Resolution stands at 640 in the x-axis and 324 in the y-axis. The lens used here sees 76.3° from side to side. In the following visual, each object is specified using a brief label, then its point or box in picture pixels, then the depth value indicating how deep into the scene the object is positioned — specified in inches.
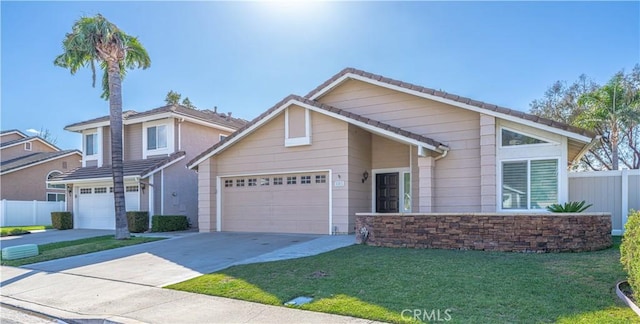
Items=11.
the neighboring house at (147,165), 750.5
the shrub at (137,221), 711.7
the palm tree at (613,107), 737.6
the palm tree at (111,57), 585.6
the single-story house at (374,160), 450.6
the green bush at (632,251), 192.6
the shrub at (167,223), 691.4
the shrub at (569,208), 394.0
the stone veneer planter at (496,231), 357.7
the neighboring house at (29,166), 1038.4
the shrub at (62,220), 821.2
